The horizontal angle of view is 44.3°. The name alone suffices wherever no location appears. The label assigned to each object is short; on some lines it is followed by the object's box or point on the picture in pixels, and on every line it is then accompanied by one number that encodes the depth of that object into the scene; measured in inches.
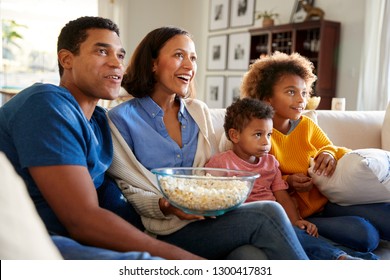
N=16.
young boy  63.6
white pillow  63.8
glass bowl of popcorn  44.0
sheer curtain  161.2
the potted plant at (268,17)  201.8
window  269.9
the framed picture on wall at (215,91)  245.8
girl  63.5
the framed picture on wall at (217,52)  246.2
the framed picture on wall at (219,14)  245.1
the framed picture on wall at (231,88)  233.8
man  39.7
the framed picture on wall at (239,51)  226.2
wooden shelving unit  173.9
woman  46.1
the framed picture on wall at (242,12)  227.9
